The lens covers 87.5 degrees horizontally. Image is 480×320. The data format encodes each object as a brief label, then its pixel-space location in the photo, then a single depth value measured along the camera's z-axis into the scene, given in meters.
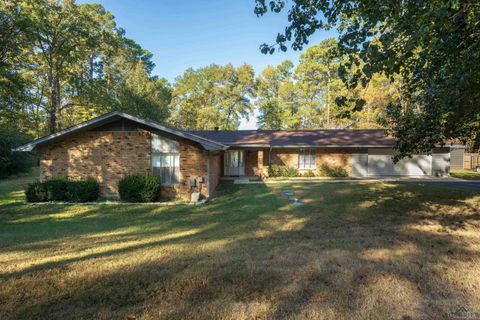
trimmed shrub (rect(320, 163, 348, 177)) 18.47
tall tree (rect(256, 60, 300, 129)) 35.75
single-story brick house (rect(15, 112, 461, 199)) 11.13
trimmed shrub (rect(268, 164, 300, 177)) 18.58
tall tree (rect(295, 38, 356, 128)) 32.81
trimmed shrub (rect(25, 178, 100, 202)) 10.63
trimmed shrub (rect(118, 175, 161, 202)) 10.48
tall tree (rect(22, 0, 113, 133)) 20.38
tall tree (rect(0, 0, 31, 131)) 15.08
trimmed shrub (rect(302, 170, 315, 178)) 18.67
